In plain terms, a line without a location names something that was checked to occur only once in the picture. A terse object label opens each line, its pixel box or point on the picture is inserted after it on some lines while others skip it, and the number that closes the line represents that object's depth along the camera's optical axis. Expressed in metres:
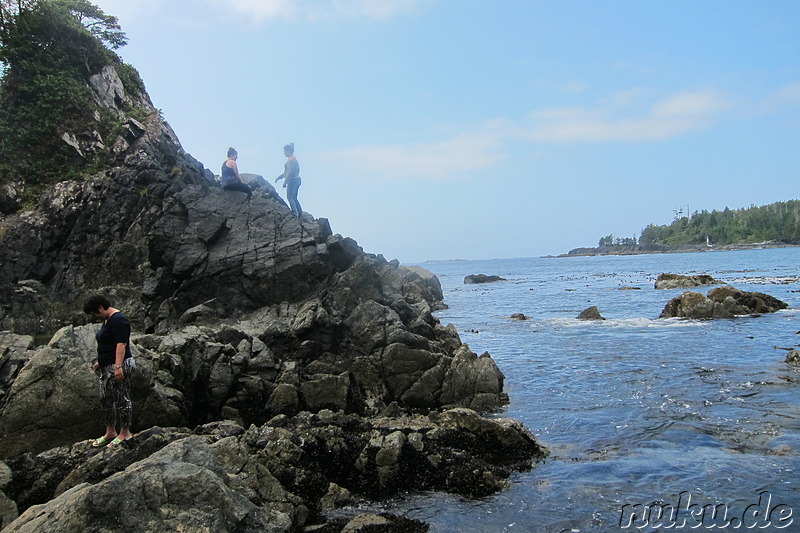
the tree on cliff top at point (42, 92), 24.45
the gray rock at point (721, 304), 33.25
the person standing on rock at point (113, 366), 9.82
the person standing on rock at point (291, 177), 20.55
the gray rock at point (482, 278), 96.50
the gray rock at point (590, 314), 35.77
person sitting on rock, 20.83
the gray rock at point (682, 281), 55.06
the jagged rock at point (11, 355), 11.42
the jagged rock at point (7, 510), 7.58
